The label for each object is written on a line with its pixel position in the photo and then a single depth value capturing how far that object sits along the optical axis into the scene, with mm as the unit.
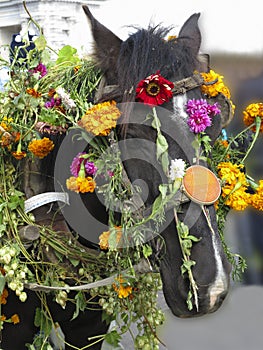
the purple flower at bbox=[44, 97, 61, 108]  3267
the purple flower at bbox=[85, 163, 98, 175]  3071
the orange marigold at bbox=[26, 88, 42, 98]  3328
